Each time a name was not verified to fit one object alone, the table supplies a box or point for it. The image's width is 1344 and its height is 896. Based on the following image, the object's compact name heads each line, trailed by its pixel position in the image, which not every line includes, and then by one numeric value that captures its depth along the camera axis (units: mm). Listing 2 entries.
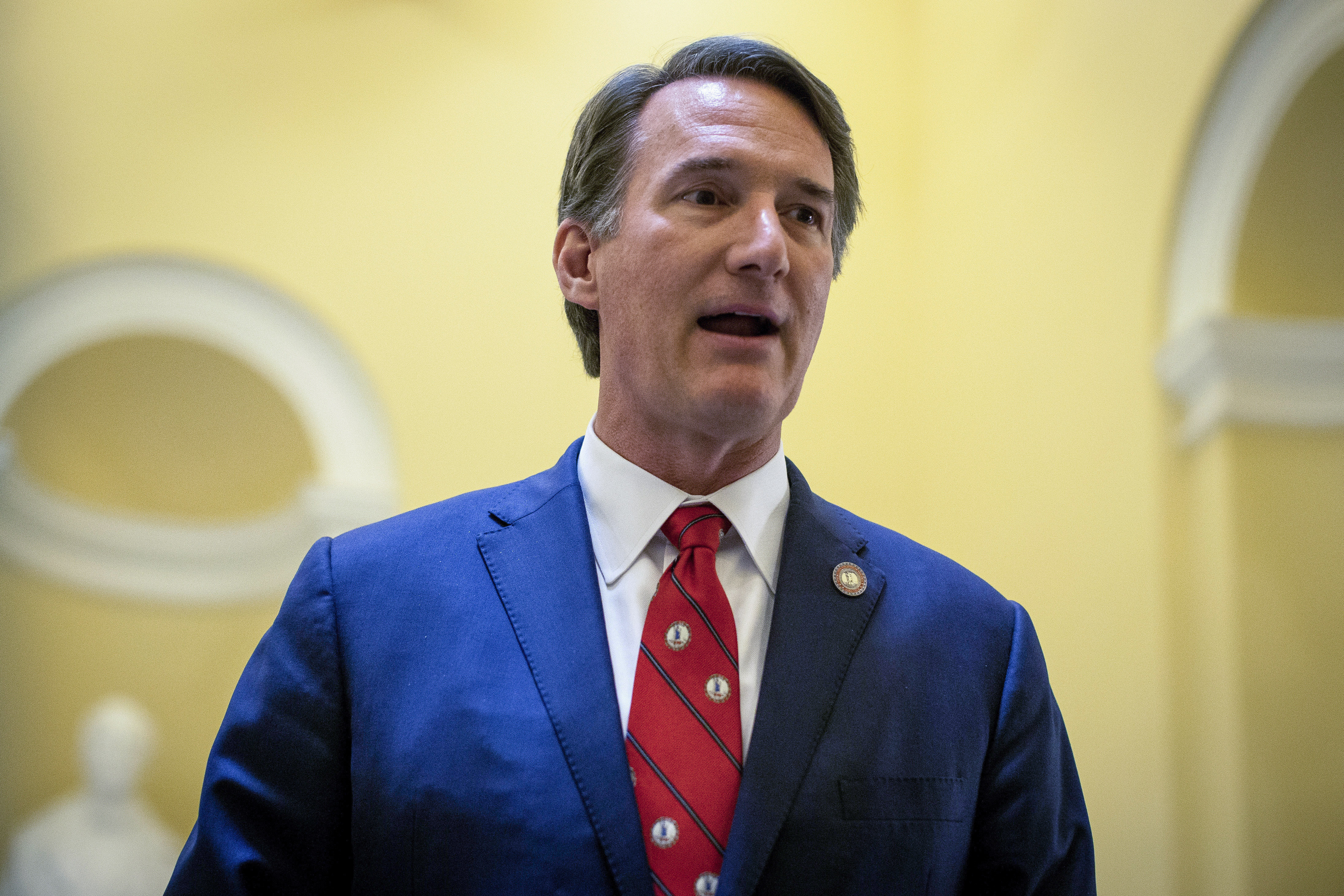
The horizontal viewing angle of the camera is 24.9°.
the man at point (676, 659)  1867
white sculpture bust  4582
